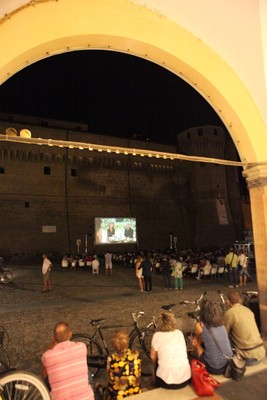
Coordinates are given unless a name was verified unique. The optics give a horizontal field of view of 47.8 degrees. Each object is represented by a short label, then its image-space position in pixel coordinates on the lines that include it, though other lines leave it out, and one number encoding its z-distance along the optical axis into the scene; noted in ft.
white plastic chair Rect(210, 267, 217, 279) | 43.14
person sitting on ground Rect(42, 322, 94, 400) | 8.74
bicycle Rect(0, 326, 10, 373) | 12.40
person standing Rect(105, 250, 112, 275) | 51.13
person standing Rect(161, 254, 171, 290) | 37.29
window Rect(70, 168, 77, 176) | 90.33
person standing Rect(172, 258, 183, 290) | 36.32
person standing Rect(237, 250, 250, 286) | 37.65
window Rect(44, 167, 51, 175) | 86.79
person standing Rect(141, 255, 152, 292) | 35.22
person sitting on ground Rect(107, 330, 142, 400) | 9.91
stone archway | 11.57
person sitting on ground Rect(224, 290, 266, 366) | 12.01
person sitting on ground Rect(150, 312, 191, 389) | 10.29
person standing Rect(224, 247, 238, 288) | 37.65
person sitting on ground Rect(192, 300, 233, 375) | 11.12
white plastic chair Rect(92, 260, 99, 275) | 49.64
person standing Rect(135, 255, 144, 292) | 35.58
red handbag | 9.89
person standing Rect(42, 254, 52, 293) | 34.73
